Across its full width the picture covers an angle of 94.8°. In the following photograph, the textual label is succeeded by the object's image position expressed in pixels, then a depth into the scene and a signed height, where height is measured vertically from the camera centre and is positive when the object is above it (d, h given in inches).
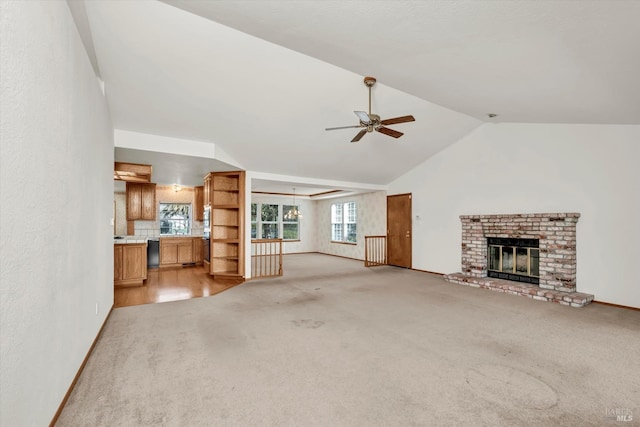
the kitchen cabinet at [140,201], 302.8 +14.9
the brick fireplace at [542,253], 194.7 -27.5
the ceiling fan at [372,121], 149.7 +48.9
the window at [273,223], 442.3 -11.7
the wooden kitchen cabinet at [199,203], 338.3 +14.2
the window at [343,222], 412.8 -10.0
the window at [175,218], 338.6 -3.2
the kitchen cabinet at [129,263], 215.2 -35.6
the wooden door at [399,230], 313.7 -16.7
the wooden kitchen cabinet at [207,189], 270.1 +25.5
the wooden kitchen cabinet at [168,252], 308.8 -38.5
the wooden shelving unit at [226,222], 255.4 -6.3
